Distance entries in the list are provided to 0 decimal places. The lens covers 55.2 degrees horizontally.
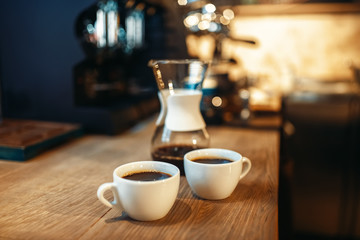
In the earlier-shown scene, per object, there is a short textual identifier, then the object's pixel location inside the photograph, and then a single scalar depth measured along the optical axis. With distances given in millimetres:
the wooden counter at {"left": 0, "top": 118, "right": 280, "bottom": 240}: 596
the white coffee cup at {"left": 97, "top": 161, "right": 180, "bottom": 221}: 597
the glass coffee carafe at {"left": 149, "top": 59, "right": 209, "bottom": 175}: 868
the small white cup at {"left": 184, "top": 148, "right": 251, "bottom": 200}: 697
